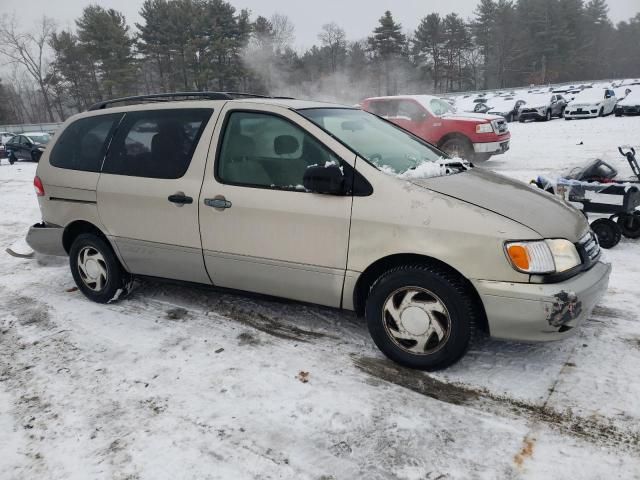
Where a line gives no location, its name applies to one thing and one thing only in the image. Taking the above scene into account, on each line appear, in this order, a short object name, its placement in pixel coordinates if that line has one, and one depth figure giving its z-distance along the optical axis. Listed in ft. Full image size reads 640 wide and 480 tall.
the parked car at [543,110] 73.77
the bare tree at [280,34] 167.12
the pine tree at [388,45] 174.91
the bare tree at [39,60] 174.19
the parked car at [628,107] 65.21
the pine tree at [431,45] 193.59
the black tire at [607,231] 16.47
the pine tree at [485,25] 200.64
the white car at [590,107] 68.44
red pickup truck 37.01
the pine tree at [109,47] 146.00
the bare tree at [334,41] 200.58
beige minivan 8.63
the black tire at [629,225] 17.11
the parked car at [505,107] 77.66
